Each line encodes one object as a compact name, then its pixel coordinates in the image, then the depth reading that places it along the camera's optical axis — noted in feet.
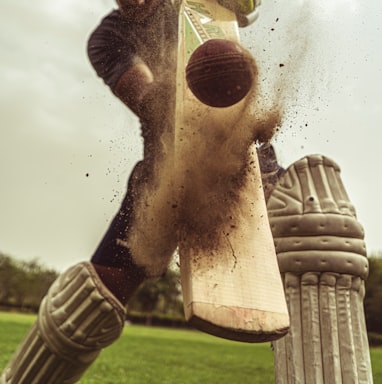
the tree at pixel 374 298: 70.49
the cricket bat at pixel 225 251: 3.33
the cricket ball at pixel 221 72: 3.38
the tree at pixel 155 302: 113.80
